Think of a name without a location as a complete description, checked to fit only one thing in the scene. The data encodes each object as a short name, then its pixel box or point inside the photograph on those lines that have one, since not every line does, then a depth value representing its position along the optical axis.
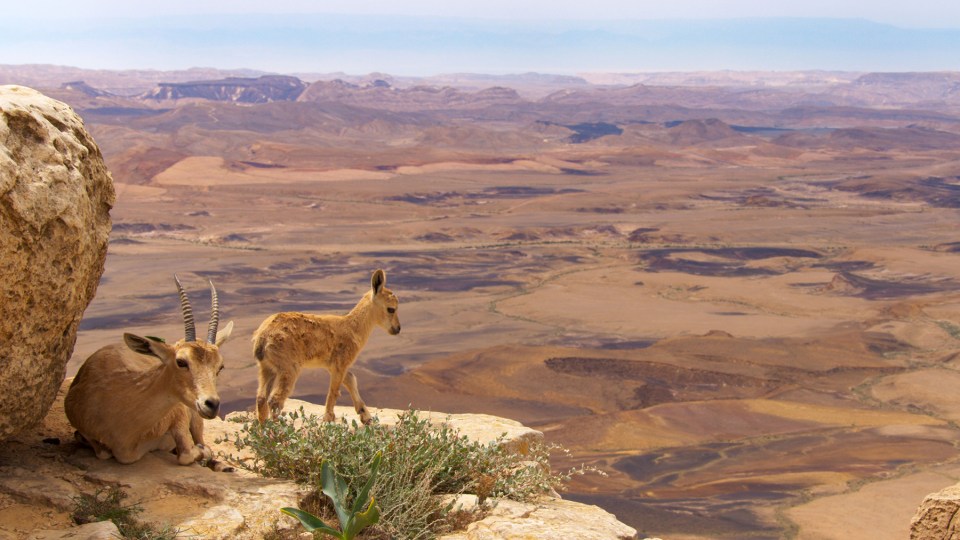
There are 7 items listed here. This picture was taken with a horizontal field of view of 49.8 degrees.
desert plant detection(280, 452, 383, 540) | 6.05
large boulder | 6.25
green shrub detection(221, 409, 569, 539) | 6.61
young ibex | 9.11
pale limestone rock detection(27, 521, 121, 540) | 5.83
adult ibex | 6.76
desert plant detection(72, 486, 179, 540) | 6.05
